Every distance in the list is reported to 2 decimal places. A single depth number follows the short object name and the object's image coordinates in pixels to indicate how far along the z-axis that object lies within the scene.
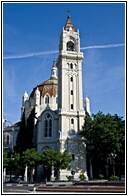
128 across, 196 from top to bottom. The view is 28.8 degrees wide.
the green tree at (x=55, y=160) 42.34
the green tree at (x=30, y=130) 53.84
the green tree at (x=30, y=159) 42.44
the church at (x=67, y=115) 48.86
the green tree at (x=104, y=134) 44.81
